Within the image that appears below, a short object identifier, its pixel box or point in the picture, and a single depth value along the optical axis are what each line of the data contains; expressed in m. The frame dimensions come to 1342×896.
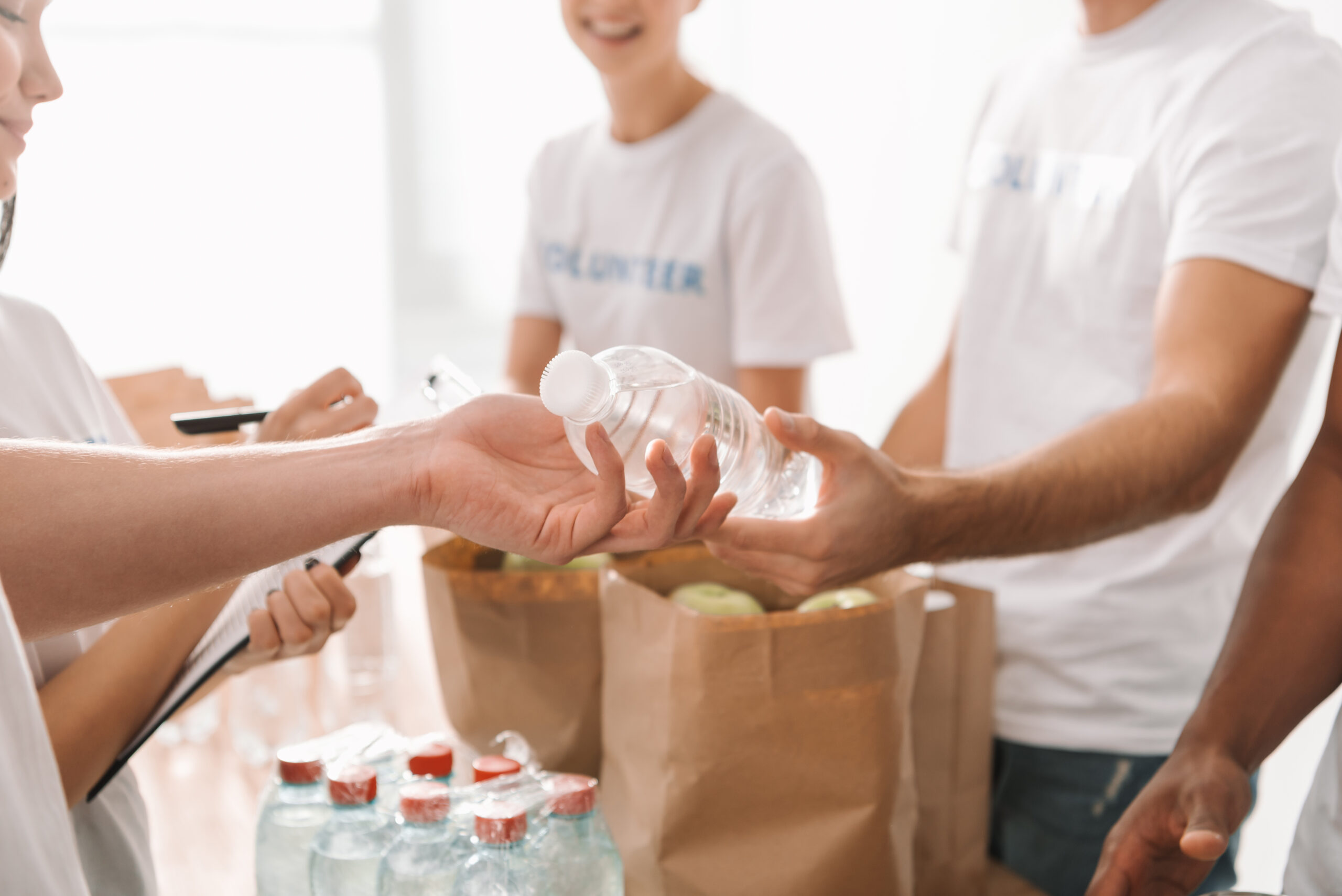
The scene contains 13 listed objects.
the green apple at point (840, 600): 1.02
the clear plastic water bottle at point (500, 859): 0.80
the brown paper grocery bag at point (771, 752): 0.87
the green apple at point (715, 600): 1.02
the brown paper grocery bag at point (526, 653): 1.07
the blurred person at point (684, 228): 1.55
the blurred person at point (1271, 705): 0.86
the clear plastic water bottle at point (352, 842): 0.87
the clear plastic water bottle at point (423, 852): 0.83
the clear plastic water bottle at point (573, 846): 0.84
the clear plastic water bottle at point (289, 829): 0.94
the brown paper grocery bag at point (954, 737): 1.03
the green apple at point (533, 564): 1.14
